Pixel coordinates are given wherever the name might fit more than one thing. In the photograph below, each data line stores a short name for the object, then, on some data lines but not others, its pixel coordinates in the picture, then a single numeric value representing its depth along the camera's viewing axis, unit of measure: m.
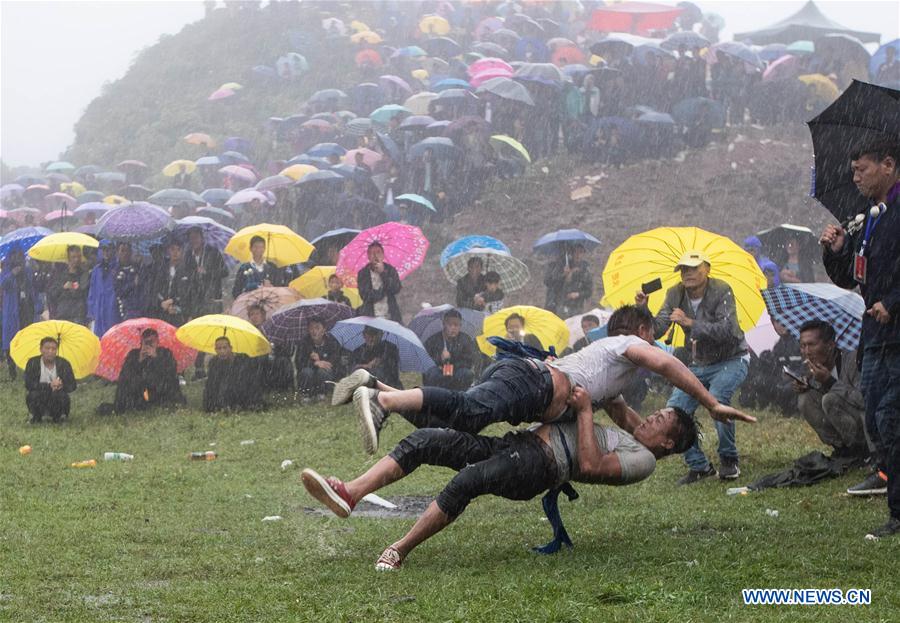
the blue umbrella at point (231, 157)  28.78
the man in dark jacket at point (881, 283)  6.49
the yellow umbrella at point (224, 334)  14.29
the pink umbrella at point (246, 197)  22.14
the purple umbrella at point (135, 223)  16.78
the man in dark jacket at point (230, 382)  14.51
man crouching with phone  8.75
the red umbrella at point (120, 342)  14.91
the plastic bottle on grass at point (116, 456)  11.95
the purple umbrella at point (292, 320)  14.72
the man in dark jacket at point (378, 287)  15.27
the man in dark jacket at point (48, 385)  14.52
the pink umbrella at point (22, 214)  22.38
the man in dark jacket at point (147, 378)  14.80
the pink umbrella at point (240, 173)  26.38
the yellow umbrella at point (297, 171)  23.41
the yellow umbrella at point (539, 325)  13.84
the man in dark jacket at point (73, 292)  17.12
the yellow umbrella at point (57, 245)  16.72
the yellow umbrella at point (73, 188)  28.12
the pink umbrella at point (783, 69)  27.14
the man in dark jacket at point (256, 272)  15.91
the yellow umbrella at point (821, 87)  26.84
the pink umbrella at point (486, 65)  27.95
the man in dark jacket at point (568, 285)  16.59
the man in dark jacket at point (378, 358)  14.30
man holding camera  9.30
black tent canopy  36.03
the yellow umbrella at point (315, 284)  15.80
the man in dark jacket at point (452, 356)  14.31
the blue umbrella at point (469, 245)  16.14
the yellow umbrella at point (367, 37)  39.38
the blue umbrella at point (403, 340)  14.06
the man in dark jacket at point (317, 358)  14.79
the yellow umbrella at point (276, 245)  16.23
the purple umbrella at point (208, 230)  17.06
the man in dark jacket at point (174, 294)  16.53
